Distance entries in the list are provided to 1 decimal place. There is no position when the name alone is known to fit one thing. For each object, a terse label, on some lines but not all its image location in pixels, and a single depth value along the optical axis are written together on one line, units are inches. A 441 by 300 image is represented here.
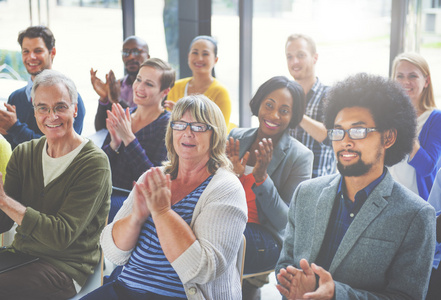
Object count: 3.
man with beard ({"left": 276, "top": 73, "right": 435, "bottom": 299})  61.0
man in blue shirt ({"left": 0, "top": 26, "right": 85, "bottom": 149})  128.9
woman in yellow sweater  140.0
